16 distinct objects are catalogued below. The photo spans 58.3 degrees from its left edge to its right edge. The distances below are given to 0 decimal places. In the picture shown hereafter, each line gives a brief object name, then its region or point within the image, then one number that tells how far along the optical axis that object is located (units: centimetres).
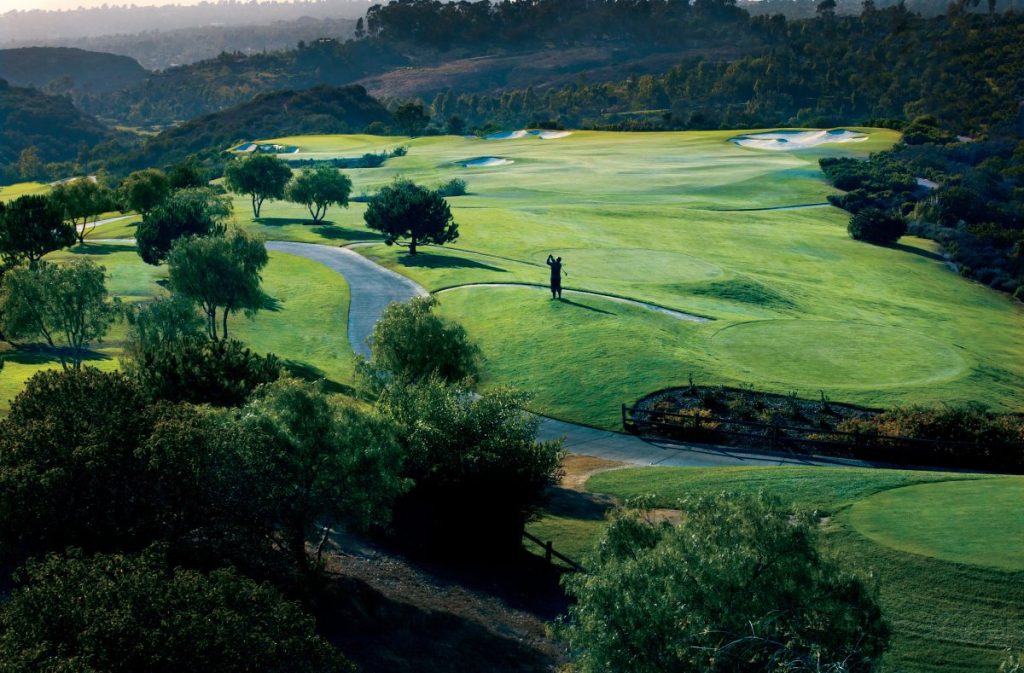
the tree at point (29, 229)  6256
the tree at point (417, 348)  3781
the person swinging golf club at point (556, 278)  5471
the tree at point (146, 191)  8838
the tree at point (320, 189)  9012
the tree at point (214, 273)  4841
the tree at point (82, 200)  8431
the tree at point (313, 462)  2136
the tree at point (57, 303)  4043
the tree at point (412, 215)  7262
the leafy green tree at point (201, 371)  2988
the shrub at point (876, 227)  8581
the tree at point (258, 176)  9188
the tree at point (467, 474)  2705
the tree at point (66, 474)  1928
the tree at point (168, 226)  6775
